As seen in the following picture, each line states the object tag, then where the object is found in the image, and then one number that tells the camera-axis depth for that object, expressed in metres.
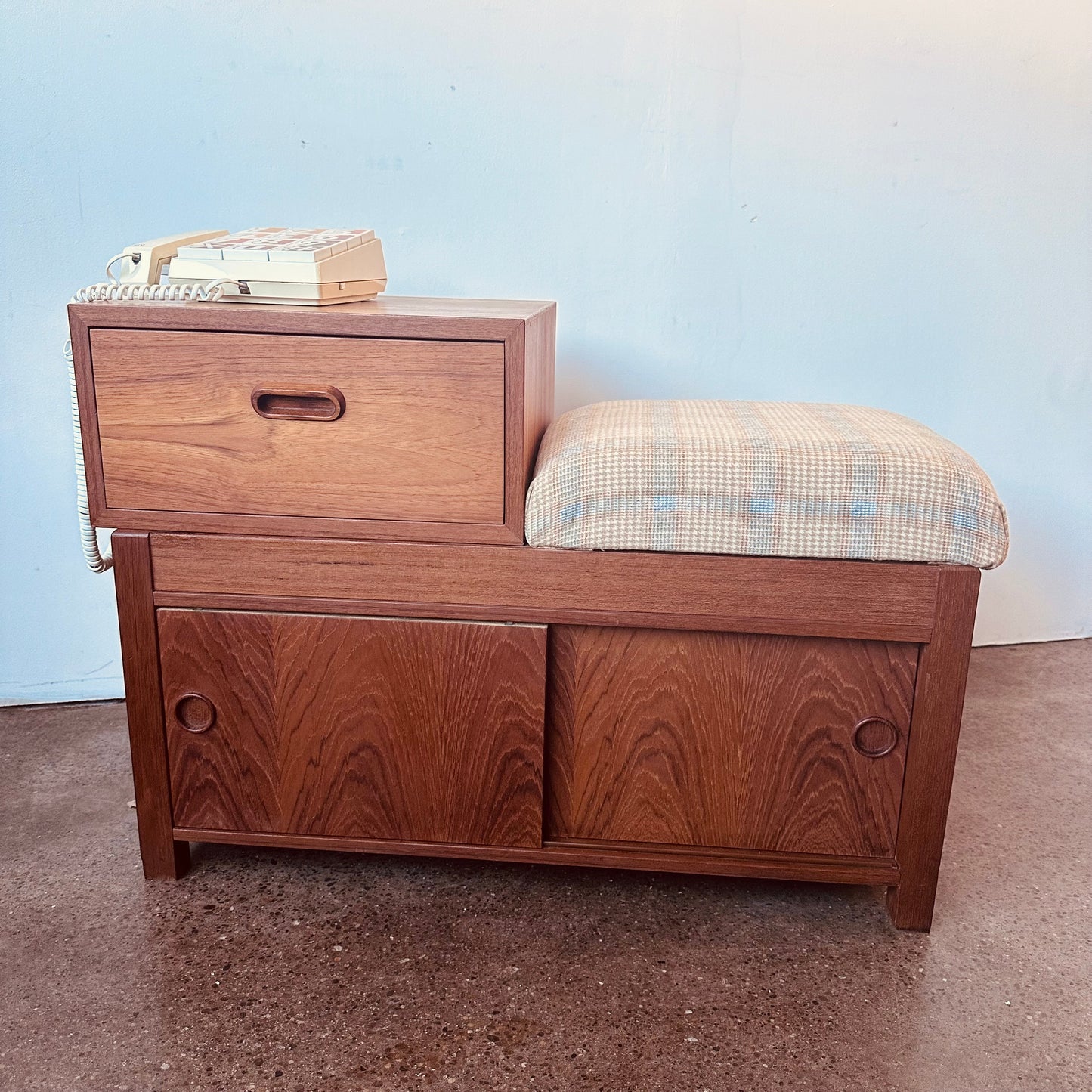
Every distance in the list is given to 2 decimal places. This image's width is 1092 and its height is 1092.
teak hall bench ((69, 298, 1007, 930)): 0.99
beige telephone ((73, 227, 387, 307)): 1.03
